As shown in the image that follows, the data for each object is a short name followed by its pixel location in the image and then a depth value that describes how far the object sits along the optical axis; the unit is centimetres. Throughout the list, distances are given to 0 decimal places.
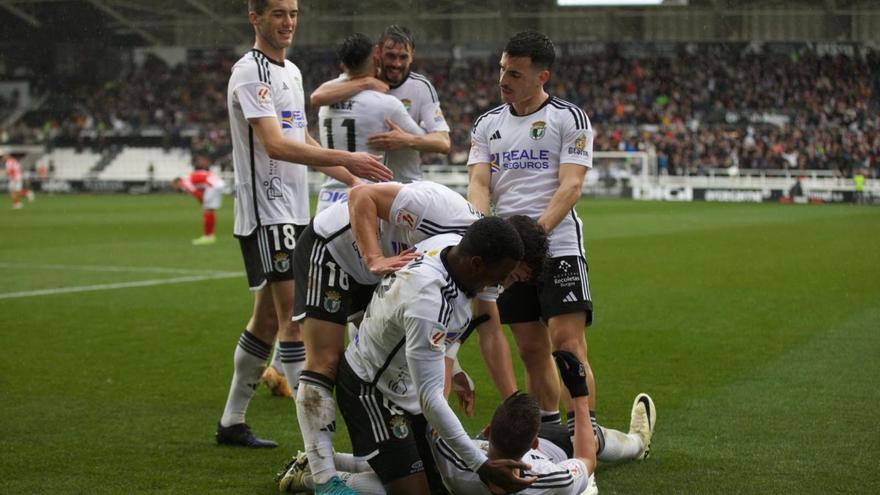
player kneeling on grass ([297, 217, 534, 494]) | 907
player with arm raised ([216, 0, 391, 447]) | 1280
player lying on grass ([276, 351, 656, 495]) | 951
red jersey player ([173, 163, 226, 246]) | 4472
